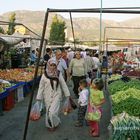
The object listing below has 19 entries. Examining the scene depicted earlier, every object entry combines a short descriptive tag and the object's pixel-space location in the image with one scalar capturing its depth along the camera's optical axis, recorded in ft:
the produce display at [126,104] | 11.15
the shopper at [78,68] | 18.15
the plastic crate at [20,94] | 18.66
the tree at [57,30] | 114.14
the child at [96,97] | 11.79
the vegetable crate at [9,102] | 16.13
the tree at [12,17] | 94.55
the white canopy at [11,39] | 26.14
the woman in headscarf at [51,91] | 12.35
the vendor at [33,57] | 34.65
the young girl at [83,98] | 12.49
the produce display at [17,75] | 20.80
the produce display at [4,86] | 15.73
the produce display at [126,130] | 8.95
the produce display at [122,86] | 15.62
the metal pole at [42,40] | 9.08
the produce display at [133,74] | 23.11
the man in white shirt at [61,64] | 17.16
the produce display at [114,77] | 21.53
